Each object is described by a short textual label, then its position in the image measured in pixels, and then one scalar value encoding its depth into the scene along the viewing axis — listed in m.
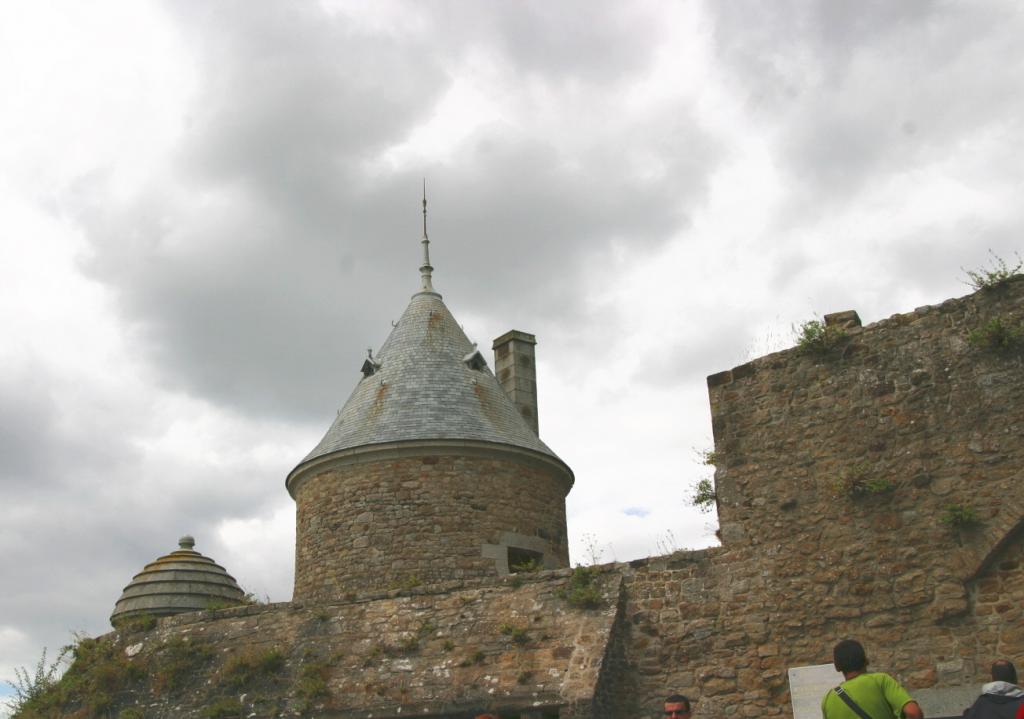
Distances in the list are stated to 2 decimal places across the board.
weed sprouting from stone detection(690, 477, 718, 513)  11.91
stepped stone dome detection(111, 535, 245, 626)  15.98
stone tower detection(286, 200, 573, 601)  15.56
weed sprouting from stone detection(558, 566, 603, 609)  11.48
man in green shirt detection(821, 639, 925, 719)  5.46
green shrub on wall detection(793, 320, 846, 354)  11.02
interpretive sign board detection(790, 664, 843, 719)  9.97
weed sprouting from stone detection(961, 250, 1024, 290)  10.01
